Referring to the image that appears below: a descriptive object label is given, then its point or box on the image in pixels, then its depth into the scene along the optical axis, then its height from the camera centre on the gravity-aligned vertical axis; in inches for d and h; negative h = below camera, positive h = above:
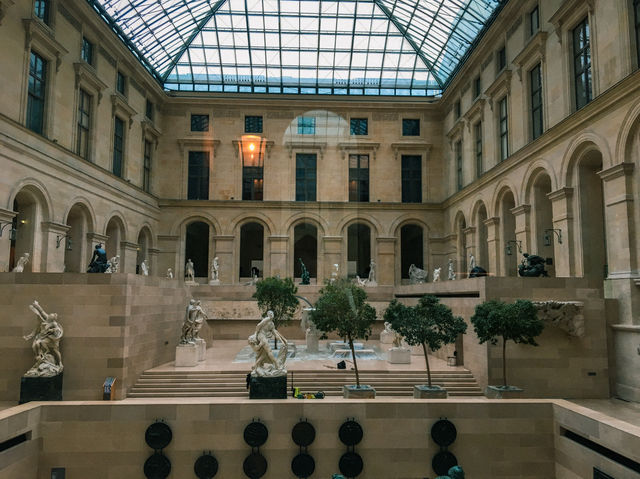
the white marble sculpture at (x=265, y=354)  589.9 -73.0
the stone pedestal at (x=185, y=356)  792.9 -100.3
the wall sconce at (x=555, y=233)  888.0 +105.9
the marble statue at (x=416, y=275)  1460.4 +55.5
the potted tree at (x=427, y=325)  625.3 -40.2
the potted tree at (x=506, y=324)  616.1 -36.7
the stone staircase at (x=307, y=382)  688.4 -127.3
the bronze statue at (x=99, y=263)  759.7 +44.7
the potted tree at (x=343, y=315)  658.2 -28.7
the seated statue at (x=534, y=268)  752.3 +39.5
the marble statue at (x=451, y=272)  1315.2 +57.8
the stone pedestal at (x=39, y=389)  613.6 -119.4
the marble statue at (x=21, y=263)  824.4 +48.8
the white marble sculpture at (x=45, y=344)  624.4 -66.0
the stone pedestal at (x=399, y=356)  822.5 -102.3
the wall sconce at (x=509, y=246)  1027.9 +101.8
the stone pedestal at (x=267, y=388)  582.6 -110.5
